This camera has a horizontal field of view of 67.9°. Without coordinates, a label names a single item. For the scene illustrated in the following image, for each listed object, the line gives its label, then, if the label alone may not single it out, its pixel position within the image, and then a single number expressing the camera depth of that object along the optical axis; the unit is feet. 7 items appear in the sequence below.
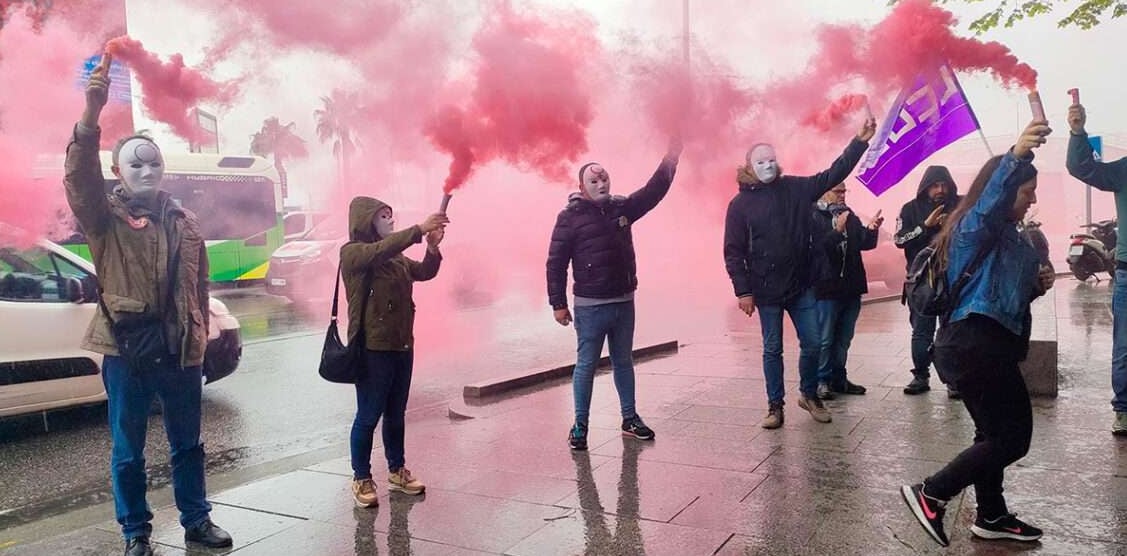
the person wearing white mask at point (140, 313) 11.55
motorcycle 55.31
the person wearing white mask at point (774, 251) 17.39
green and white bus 56.34
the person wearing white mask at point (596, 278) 16.94
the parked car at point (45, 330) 20.49
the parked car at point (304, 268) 65.72
